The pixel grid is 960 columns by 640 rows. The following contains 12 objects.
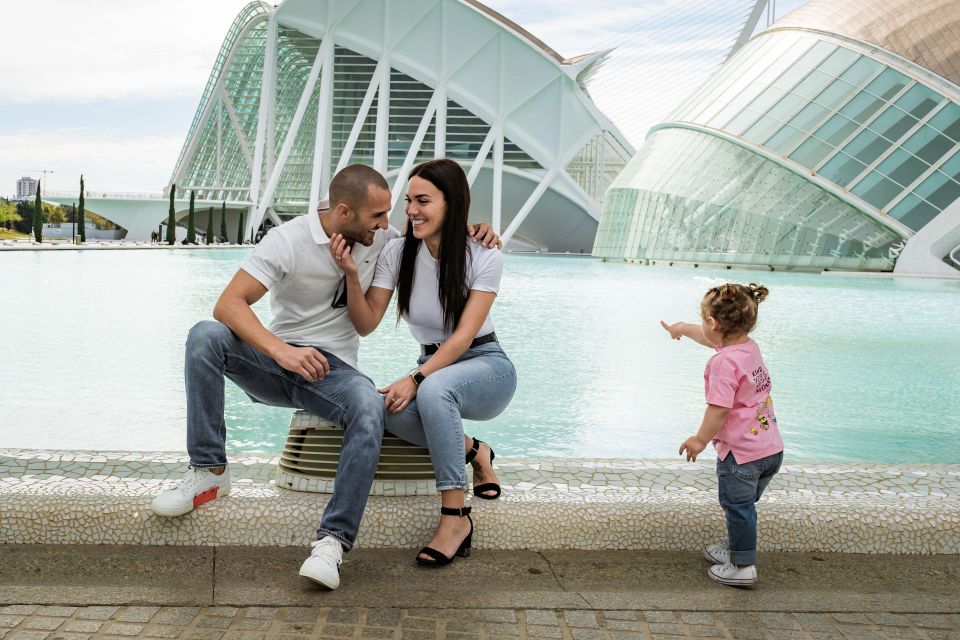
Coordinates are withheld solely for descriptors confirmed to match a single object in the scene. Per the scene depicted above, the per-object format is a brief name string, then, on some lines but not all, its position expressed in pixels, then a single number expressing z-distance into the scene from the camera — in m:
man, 2.88
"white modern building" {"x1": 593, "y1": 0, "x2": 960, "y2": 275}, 25.50
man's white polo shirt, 3.16
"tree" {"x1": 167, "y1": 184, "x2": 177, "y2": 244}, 48.65
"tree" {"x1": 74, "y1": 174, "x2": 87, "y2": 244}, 41.31
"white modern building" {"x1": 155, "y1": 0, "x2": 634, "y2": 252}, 55.53
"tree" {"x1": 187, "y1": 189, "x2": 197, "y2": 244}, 47.22
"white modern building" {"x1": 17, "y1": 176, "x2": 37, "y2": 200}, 169.50
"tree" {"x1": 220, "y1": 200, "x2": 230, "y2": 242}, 52.03
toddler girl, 2.80
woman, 3.08
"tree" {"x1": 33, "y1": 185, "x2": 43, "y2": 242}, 39.33
